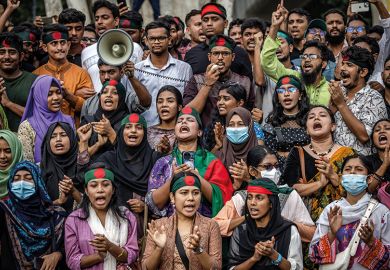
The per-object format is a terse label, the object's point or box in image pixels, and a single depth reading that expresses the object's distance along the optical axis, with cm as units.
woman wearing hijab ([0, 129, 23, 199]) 1222
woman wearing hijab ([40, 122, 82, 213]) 1230
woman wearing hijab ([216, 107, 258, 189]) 1223
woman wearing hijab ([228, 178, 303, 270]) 1104
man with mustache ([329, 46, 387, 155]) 1259
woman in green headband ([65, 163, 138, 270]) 1127
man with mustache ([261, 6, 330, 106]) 1351
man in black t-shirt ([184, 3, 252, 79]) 1394
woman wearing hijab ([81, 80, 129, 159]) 1286
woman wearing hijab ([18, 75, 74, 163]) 1296
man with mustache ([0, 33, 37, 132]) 1359
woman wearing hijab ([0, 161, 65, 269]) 1162
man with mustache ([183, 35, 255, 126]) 1317
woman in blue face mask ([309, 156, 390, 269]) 1118
